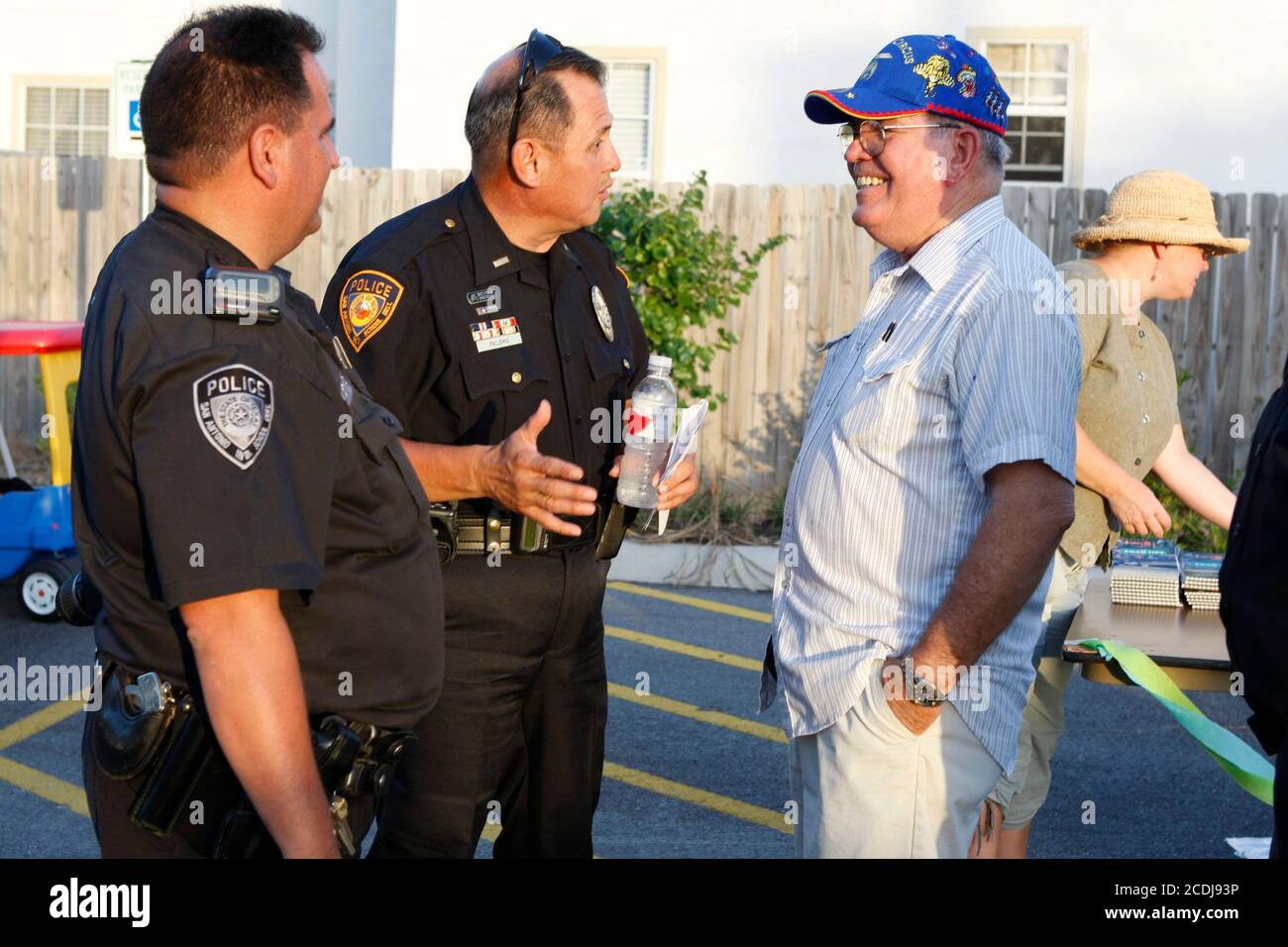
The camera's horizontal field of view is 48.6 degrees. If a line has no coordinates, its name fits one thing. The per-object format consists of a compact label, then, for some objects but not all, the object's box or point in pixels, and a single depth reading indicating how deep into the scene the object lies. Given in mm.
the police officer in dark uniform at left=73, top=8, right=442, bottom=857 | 2143
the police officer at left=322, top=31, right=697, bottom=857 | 3396
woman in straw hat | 4352
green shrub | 9742
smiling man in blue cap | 2799
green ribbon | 3582
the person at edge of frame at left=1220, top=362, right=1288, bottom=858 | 2598
